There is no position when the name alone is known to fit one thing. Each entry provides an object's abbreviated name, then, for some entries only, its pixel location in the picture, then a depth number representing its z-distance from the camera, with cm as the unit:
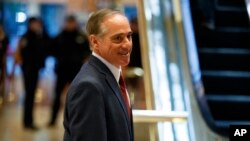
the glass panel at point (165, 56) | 750
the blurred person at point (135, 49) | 1188
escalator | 929
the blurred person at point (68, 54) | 1158
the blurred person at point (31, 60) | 1157
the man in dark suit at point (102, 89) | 326
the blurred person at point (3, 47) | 1247
